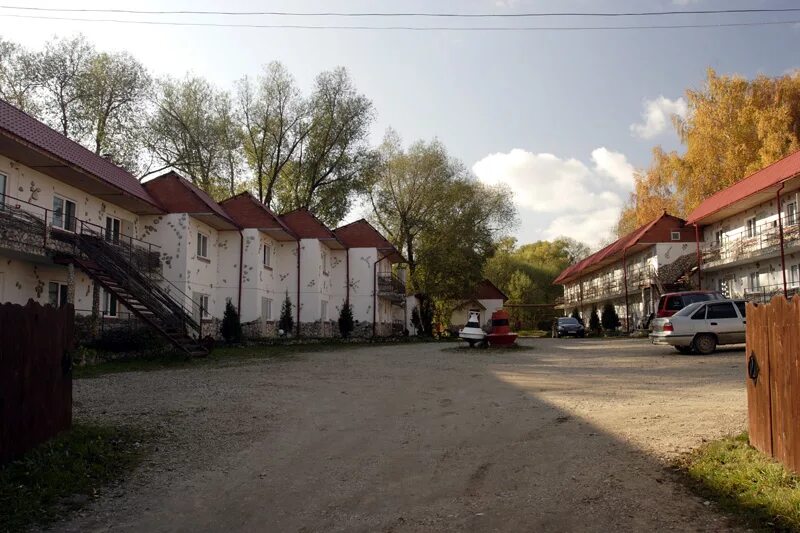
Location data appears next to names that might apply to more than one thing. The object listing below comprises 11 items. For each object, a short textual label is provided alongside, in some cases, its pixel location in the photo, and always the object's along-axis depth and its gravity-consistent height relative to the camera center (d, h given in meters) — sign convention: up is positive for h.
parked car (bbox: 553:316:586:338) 43.50 -0.78
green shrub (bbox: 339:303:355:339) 38.31 -0.17
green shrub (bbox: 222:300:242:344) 28.66 -0.21
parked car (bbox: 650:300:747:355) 20.22 -0.37
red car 23.50 +0.63
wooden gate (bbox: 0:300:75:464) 6.30 -0.57
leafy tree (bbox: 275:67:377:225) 45.03 +11.72
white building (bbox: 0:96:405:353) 19.09 +3.07
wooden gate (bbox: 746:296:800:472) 5.53 -0.61
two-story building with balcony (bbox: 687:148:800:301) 29.00 +4.27
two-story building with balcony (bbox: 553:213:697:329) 41.06 +3.75
